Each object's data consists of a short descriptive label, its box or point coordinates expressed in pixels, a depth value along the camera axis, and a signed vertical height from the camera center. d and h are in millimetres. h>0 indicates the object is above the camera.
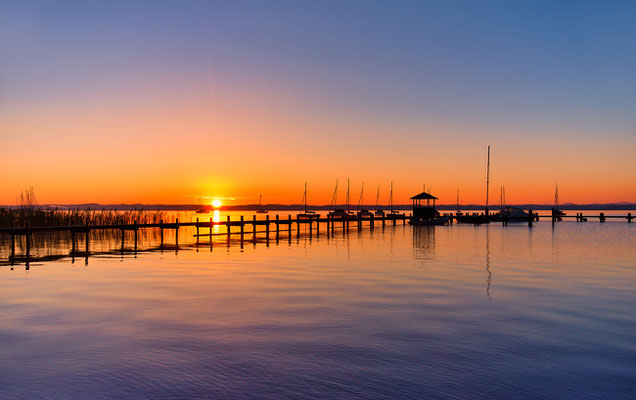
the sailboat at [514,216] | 98512 -1448
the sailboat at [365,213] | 114450 -1358
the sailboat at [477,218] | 92375 -1873
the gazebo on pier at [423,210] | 81625 -340
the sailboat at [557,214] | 105362 -1032
